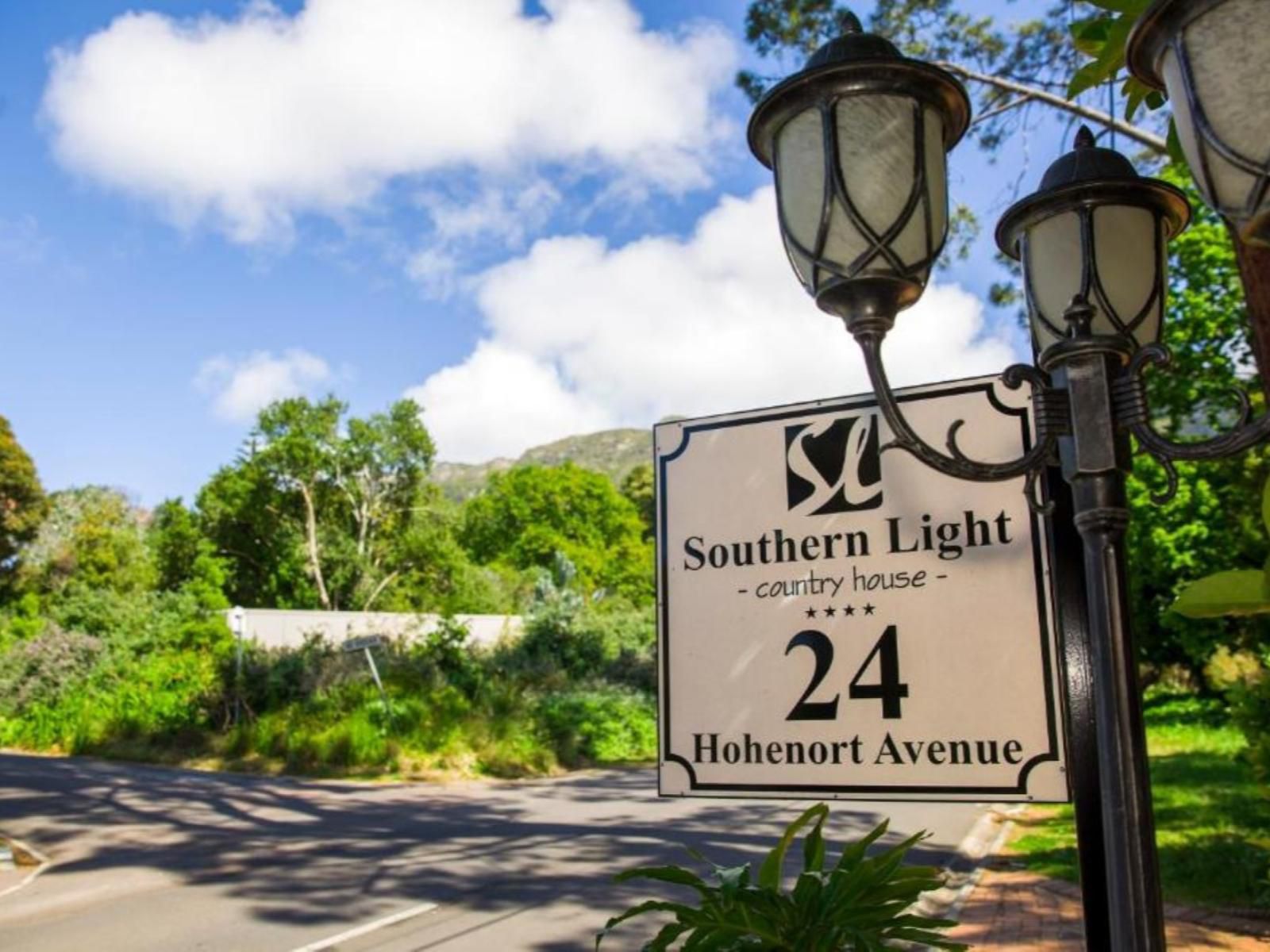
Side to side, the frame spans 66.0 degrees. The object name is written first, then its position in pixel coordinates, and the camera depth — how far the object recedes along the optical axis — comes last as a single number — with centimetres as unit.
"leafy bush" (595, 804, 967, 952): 187
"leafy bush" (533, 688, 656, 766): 1911
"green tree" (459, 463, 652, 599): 5675
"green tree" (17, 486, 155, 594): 3400
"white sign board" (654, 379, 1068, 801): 179
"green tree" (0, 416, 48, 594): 3111
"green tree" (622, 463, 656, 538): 6291
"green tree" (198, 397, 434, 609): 3962
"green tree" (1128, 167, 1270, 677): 1638
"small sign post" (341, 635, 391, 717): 1658
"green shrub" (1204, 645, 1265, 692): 1174
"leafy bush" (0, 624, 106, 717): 2328
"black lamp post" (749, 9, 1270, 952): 152
